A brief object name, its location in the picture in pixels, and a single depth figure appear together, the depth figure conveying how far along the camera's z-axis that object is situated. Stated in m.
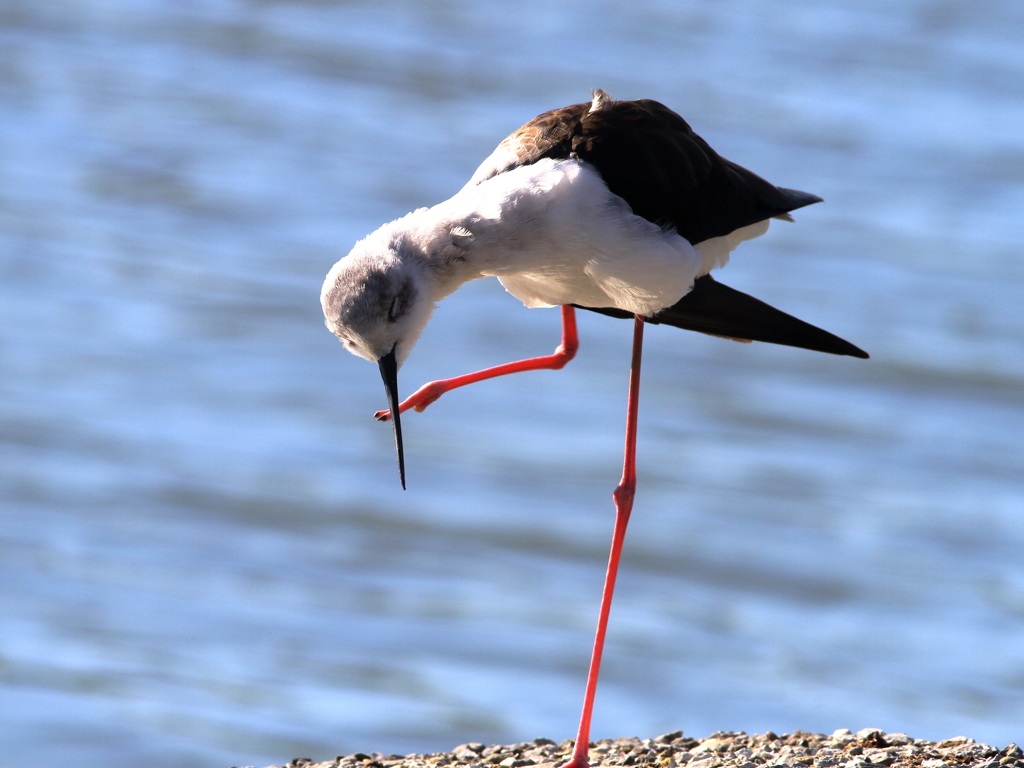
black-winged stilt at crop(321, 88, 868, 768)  10.21
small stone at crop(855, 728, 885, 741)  11.25
